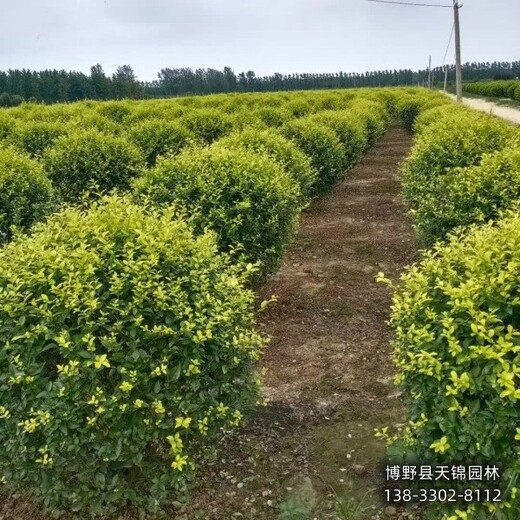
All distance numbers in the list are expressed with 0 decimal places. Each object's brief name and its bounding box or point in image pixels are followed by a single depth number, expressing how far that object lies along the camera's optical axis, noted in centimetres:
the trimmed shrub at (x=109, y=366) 254
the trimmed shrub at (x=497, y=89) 4048
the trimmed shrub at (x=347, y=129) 1202
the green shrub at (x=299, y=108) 1735
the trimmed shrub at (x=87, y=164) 818
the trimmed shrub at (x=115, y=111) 1645
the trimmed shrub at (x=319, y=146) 1011
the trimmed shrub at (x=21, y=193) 569
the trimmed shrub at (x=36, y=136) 1090
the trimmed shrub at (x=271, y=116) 1355
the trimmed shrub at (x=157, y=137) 1044
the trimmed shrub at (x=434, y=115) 1138
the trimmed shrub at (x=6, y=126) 1174
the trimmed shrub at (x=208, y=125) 1236
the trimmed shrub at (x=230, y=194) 481
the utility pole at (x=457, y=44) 2661
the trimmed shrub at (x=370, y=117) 1542
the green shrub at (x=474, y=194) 450
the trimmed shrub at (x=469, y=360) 221
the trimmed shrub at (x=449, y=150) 609
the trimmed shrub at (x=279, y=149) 672
